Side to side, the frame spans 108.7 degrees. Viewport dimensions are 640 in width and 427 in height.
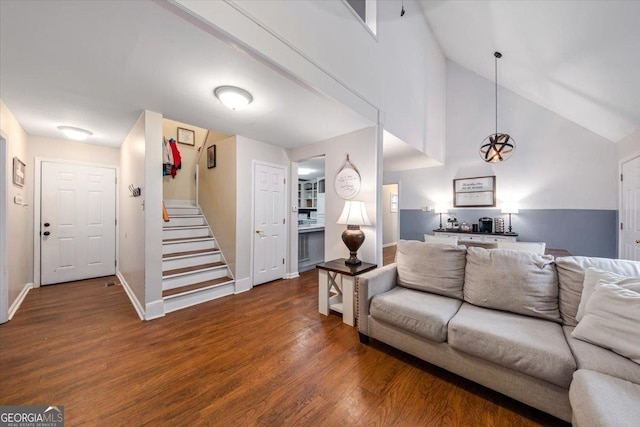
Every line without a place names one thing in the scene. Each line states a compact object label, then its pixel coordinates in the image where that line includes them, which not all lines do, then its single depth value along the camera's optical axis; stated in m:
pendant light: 3.91
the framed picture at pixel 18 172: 2.72
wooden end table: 2.45
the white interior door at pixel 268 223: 3.60
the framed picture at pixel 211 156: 3.96
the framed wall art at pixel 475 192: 4.81
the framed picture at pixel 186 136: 4.73
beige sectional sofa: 1.12
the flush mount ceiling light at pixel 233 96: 2.09
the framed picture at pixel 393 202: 8.07
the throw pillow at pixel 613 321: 1.16
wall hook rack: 2.76
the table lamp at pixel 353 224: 2.71
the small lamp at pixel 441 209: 5.30
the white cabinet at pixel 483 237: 4.45
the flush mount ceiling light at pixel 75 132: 3.07
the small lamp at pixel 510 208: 4.45
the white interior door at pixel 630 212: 3.03
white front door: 3.54
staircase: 2.89
